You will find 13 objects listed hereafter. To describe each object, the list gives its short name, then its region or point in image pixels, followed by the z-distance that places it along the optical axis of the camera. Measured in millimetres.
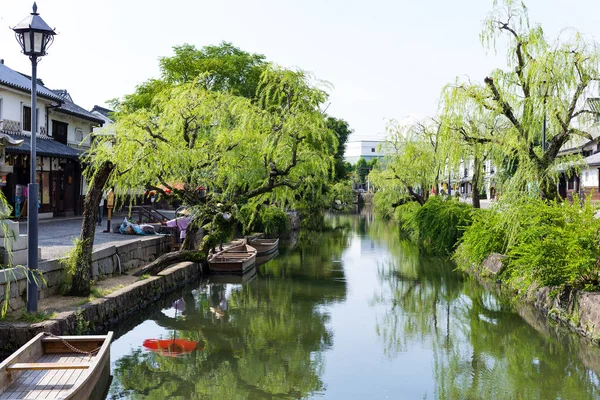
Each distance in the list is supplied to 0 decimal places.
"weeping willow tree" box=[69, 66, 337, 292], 15742
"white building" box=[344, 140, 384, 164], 111000
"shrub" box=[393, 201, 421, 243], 27734
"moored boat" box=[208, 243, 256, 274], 18156
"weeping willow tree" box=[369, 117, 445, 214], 28656
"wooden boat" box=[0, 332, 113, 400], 6441
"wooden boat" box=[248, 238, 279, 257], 23297
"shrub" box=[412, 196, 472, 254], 20422
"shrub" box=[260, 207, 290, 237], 28000
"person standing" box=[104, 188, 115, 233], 19716
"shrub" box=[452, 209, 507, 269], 14320
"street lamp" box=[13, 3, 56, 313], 8797
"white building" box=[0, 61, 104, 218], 20531
